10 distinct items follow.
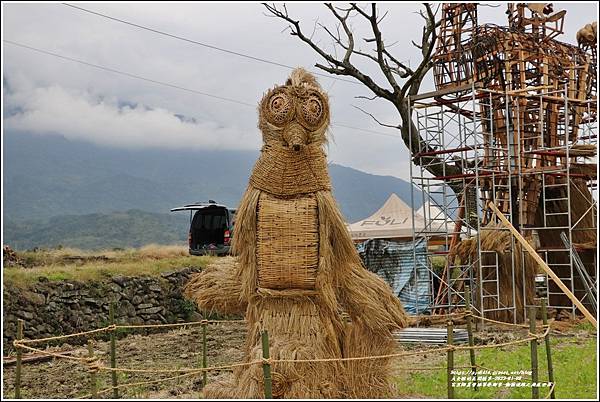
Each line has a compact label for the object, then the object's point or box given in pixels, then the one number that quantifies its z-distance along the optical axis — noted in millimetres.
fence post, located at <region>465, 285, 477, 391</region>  6715
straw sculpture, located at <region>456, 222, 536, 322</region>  12906
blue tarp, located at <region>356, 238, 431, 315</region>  14844
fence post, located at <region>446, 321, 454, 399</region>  5668
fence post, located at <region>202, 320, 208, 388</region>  6990
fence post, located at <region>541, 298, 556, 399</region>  6328
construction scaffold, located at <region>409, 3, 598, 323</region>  12938
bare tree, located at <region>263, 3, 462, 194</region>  15258
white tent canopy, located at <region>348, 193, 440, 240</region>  20344
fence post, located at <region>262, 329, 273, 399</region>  4934
